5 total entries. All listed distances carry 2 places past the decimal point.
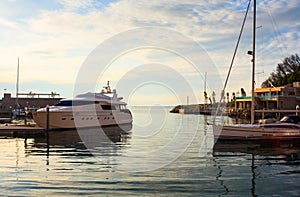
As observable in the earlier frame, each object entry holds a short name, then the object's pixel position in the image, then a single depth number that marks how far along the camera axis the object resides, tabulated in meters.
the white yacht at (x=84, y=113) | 40.69
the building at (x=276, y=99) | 75.56
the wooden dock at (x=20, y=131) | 34.38
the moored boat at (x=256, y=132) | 29.38
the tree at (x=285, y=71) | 100.38
